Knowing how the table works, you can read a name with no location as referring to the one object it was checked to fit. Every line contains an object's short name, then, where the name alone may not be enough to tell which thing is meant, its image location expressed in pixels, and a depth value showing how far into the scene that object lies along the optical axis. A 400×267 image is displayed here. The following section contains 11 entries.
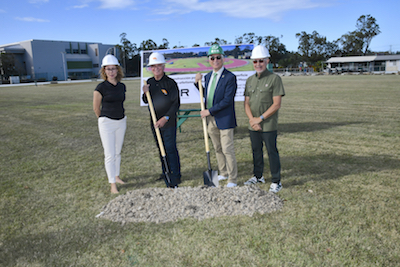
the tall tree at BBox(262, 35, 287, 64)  92.00
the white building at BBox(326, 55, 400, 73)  60.62
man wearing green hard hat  4.88
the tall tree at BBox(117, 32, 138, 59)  88.38
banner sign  8.25
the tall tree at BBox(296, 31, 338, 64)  92.94
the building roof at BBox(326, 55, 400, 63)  64.55
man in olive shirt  4.66
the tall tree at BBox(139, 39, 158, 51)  88.31
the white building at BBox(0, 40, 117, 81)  78.12
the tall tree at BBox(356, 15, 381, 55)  93.31
